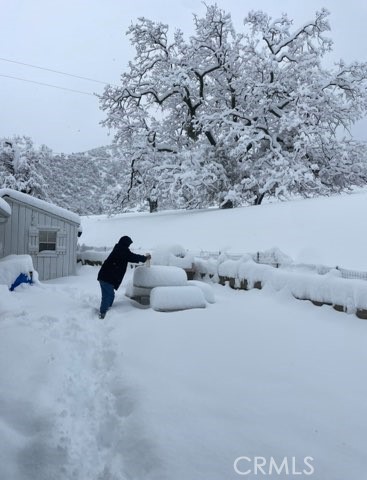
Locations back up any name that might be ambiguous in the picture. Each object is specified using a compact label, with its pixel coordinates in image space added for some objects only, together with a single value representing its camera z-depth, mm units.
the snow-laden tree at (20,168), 32156
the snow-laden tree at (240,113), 18656
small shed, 13617
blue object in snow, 9555
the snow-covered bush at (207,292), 7598
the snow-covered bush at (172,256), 11062
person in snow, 7328
